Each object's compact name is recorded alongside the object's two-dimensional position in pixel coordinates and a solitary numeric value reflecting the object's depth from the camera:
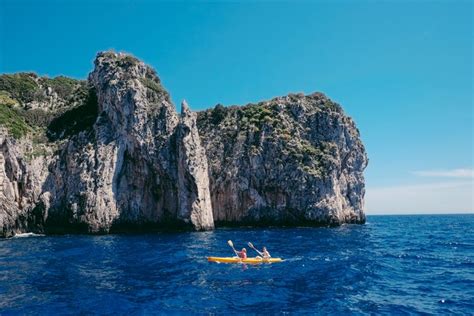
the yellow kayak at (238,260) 28.31
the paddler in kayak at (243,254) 28.52
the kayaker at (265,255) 28.57
